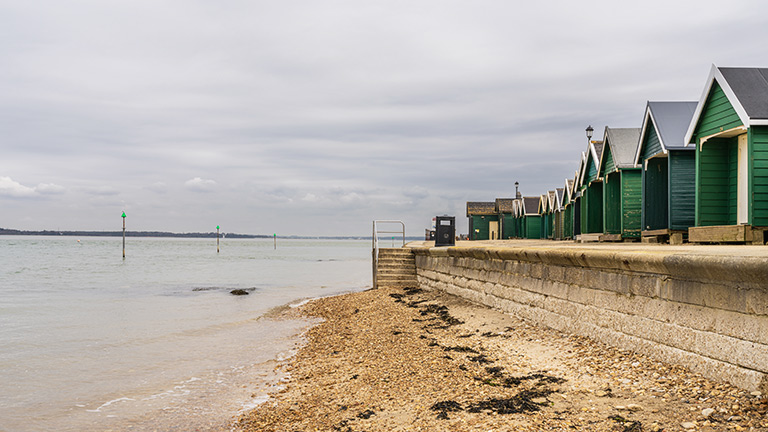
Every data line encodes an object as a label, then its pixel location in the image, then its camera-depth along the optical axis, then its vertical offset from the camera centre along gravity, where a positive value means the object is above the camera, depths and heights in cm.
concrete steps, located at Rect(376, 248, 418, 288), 1778 -160
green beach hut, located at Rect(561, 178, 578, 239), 2906 +81
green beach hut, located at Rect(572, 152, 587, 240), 2242 +136
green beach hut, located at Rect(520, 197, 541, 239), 4269 +54
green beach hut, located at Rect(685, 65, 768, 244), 966 +145
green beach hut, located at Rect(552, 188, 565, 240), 3164 +48
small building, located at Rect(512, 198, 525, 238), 4541 +85
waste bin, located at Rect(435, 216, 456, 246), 1778 -25
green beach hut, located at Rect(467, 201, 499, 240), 5047 +11
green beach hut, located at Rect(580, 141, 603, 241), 1995 +118
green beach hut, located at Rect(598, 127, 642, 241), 1611 +135
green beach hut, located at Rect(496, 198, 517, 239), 4866 +40
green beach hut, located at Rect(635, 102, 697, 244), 1259 +144
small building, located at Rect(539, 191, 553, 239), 3858 +71
